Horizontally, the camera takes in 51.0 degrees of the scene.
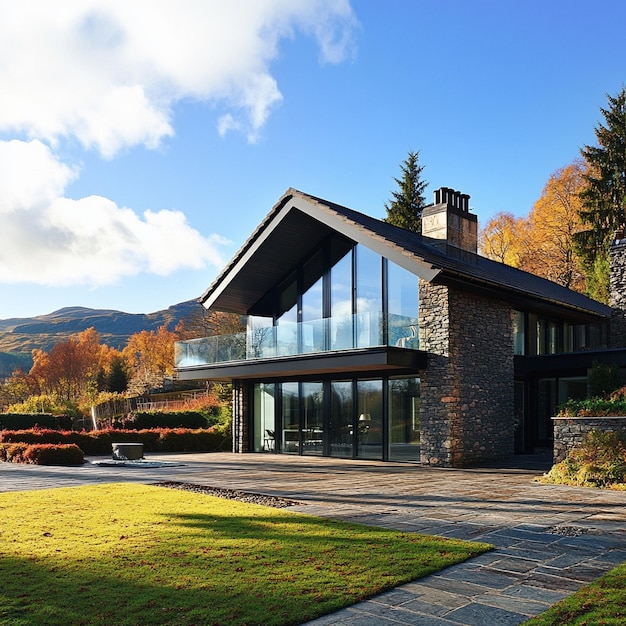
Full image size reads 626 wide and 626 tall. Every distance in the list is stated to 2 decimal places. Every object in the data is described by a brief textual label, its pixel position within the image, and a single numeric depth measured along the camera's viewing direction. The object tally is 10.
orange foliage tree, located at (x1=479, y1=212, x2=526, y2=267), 44.31
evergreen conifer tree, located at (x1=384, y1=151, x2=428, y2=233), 43.22
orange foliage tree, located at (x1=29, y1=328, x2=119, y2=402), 83.44
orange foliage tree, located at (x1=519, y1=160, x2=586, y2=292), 40.31
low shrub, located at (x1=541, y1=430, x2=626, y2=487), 12.04
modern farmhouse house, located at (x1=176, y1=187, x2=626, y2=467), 16.61
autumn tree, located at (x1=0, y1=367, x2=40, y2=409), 52.47
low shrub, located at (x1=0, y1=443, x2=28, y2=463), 18.12
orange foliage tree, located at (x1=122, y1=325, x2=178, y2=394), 56.34
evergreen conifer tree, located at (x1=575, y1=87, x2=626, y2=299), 35.53
